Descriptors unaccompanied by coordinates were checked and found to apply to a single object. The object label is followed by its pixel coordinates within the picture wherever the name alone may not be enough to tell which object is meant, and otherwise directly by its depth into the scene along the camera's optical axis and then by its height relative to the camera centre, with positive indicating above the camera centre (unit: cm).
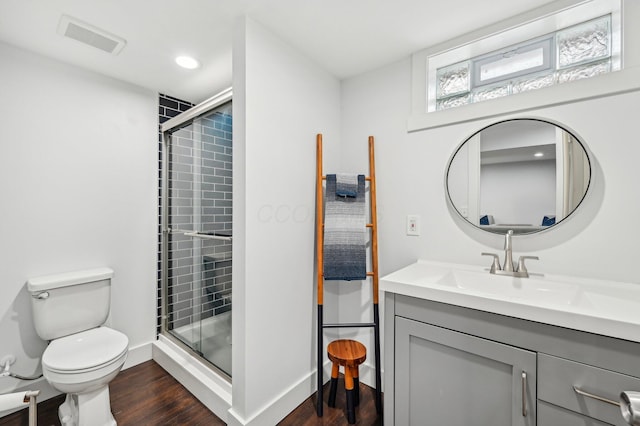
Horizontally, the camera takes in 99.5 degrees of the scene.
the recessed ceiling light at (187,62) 176 +99
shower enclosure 187 -15
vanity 83 -49
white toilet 136 -77
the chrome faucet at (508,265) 131 -26
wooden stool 153 -91
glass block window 128 +78
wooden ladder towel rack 165 -32
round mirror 128 +19
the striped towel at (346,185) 173 +17
